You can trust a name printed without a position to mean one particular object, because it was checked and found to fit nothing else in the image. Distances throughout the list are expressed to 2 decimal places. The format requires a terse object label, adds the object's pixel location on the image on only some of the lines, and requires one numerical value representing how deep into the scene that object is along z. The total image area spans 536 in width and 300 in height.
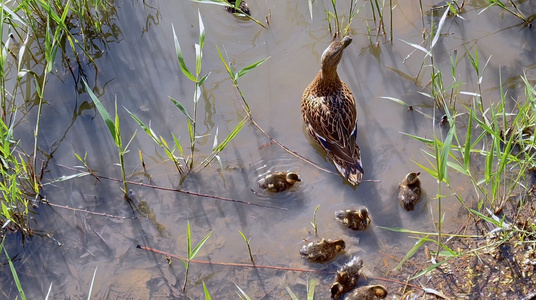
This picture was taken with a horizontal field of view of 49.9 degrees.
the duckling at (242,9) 5.28
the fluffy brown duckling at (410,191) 4.27
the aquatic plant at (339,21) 5.09
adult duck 4.48
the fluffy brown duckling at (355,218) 4.18
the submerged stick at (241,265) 4.05
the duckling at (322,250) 4.06
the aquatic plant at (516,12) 5.05
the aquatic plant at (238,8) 4.77
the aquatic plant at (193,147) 4.06
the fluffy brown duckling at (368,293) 3.87
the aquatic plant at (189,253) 3.73
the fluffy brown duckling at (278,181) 4.38
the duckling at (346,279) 3.94
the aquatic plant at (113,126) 3.72
